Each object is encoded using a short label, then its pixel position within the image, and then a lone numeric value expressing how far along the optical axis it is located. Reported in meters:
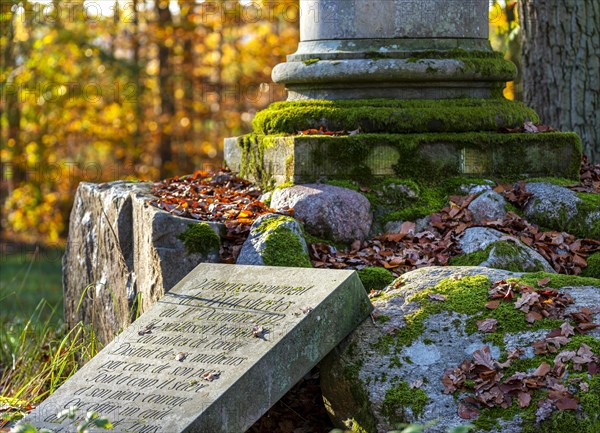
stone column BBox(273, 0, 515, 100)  6.04
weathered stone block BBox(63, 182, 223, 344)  5.08
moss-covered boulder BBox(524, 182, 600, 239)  5.47
